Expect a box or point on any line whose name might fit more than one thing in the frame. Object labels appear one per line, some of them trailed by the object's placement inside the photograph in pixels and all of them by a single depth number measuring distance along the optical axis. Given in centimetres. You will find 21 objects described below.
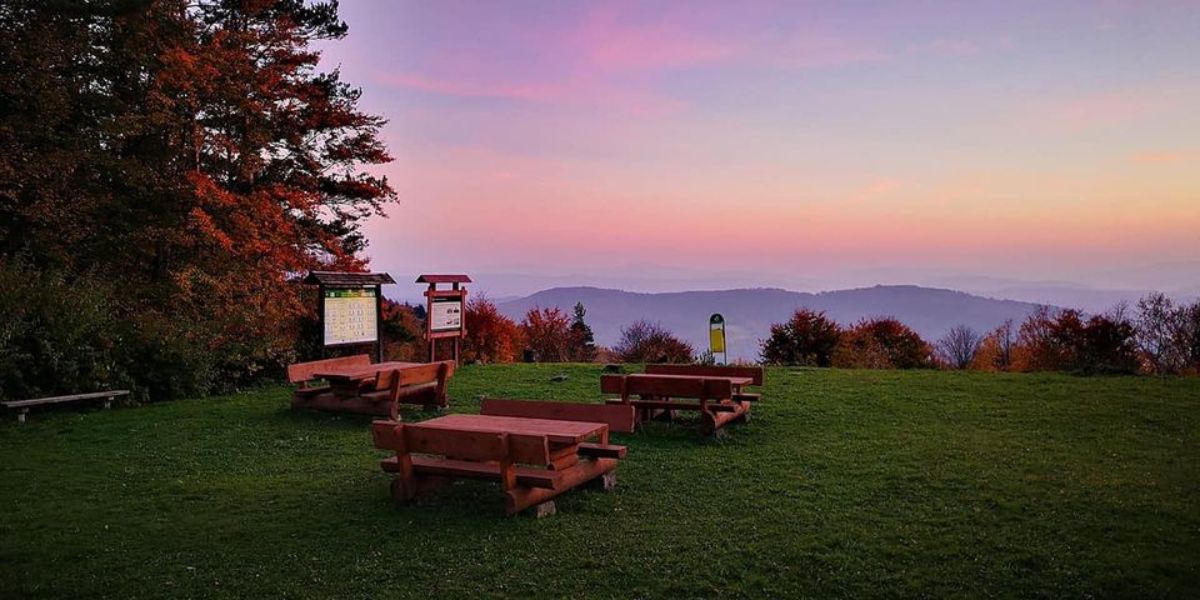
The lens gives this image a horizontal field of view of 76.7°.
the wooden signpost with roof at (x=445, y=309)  1691
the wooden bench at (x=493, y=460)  616
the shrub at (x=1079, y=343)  1866
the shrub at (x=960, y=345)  2692
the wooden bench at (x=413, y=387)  1113
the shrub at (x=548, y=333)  3008
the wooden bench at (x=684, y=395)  962
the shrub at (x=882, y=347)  2308
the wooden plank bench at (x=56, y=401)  1123
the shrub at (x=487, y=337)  2755
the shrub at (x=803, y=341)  2417
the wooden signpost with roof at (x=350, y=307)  1417
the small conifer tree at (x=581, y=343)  2972
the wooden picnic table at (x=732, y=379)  998
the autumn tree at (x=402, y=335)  2306
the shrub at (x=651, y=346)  2588
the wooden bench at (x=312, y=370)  1155
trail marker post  1574
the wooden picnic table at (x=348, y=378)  1134
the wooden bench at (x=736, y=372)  1080
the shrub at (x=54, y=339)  1173
